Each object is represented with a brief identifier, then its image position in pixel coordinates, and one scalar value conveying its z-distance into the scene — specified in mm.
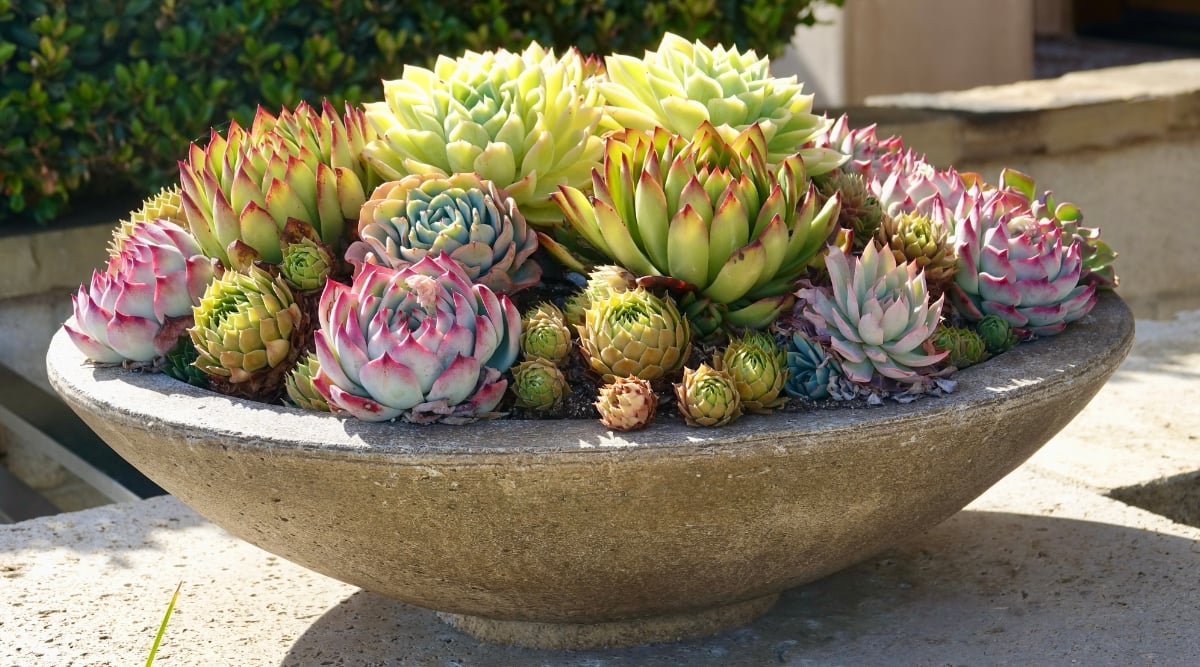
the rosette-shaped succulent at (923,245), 1938
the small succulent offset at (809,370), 1776
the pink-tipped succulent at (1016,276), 1960
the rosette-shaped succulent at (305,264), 1905
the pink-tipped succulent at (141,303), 1919
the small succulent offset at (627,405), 1655
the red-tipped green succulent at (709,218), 1771
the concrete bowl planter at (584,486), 1636
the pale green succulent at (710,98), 1983
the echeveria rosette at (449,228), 1831
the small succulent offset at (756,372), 1722
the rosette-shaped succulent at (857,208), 2018
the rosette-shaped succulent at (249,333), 1828
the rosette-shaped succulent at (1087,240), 2166
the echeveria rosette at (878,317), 1745
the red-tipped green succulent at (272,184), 1943
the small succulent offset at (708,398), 1660
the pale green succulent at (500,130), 1924
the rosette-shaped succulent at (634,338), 1729
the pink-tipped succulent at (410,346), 1656
